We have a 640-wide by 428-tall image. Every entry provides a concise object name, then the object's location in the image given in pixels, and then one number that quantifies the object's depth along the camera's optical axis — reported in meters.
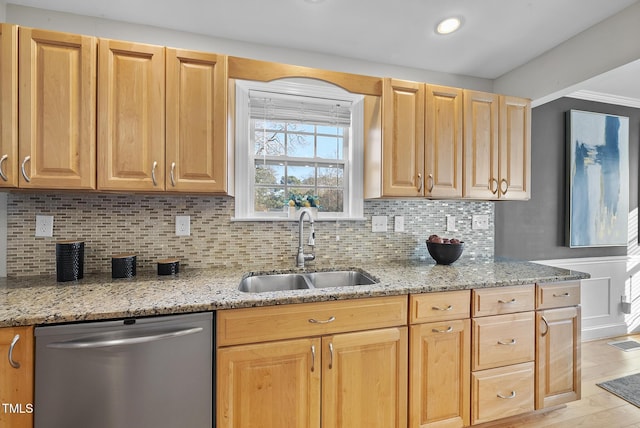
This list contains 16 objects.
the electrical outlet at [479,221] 2.60
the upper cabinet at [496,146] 2.16
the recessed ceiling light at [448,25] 1.87
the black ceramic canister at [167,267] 1.79
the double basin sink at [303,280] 1.89
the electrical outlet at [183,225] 1.96
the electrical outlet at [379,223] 2.34
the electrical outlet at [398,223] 2.38
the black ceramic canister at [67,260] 1.62
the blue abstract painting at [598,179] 2.94
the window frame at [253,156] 2.06
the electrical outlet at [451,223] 2.53
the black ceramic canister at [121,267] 1.72
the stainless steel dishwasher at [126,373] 1.14
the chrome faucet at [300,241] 2.03
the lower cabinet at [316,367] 1.34
